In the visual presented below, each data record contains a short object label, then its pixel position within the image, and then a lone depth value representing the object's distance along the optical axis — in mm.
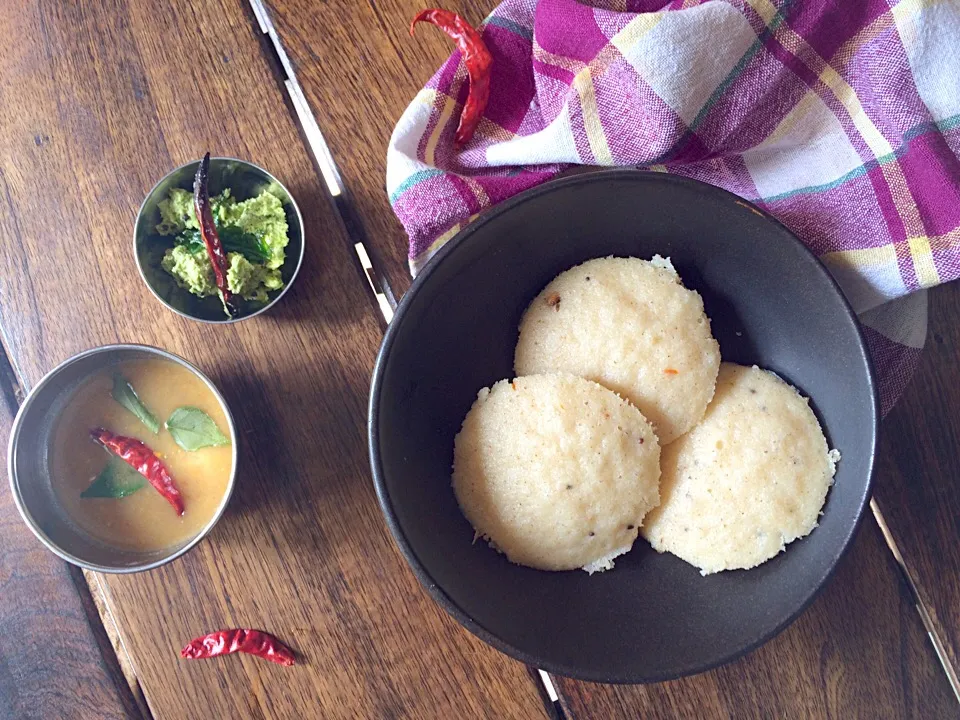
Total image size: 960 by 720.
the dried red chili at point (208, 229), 328
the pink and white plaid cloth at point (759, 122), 315
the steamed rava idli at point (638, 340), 315
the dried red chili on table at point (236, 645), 352
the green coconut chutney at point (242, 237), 338
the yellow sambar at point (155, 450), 337
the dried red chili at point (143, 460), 333
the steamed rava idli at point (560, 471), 304
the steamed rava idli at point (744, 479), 309
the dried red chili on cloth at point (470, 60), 332
